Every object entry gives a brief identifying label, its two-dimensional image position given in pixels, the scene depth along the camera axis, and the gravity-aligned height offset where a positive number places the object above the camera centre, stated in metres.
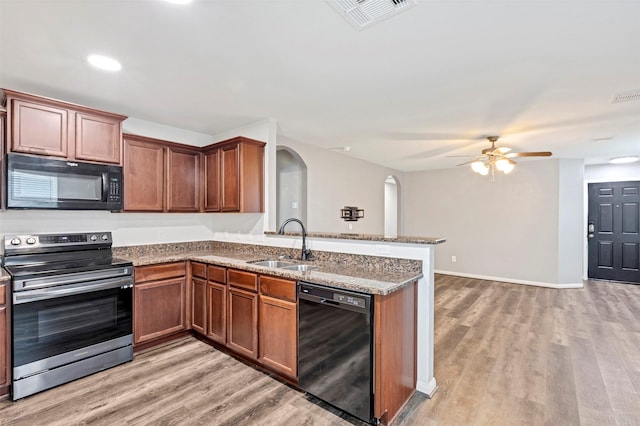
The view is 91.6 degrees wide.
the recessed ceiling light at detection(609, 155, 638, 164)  5.78 +1.05
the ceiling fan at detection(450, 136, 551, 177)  4.19 +0.74
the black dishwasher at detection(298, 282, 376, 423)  1.99 -0.92
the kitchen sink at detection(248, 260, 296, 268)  3.18 -0.53
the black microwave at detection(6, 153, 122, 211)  2.52 +0.24
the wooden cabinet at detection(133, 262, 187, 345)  3.00 -0.91
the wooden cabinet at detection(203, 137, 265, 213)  3.47 +0.42
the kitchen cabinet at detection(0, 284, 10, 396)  2.26 -0.94
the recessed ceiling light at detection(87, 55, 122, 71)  2.22 +1.10
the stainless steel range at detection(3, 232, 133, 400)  2.31 -0.81
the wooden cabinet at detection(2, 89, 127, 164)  2.51 +0.72
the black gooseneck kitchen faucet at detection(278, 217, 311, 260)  3.07 -0.38
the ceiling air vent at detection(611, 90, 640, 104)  2.80 +1.09
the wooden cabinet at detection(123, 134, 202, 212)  3.30 +0.41
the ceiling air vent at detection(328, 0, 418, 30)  1.64 +1.11
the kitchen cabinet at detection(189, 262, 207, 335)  3.23 -0.91
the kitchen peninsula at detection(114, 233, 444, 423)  2.17 -0.62
